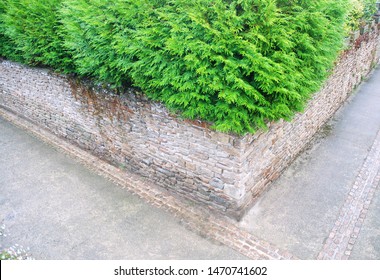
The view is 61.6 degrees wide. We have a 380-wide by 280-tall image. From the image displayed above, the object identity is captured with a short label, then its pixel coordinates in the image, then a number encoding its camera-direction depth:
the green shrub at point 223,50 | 4.43
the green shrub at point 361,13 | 8.90
